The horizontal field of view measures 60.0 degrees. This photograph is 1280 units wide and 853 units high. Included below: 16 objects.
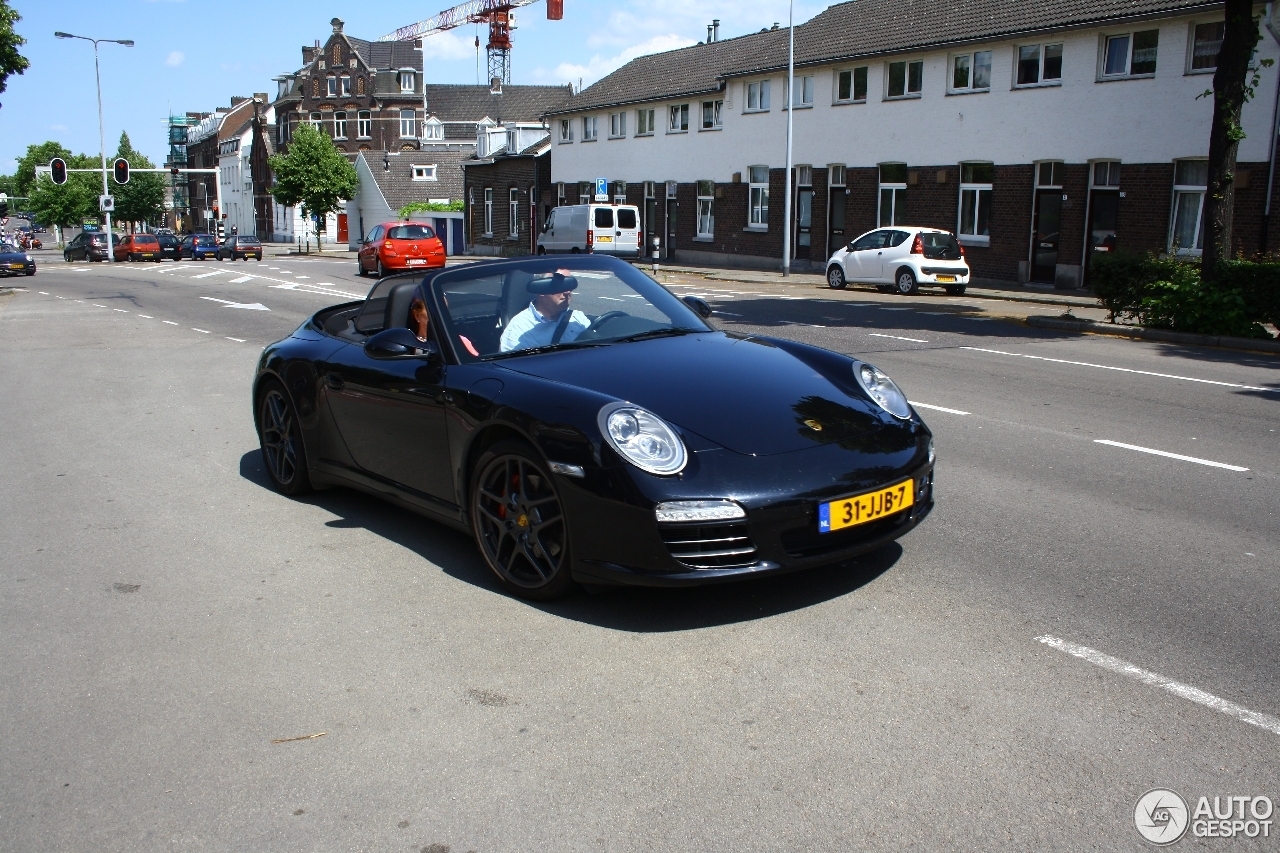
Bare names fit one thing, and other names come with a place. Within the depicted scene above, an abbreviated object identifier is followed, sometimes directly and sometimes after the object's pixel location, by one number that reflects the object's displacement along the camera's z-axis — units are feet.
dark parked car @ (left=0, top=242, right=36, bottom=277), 136.87
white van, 122.72
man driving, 17.61
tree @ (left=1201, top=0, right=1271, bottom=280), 50.83
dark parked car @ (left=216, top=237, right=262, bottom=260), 187.69
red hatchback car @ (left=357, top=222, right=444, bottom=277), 111.96
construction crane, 377.50
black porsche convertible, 13.82
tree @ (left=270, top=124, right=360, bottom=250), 213.46
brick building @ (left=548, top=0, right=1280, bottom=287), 81.97
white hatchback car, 83.20
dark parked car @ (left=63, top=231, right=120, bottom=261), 198.80
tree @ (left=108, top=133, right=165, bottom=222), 338.54
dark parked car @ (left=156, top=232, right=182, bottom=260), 189.88
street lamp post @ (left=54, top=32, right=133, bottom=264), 195.21
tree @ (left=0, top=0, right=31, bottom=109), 83.51
